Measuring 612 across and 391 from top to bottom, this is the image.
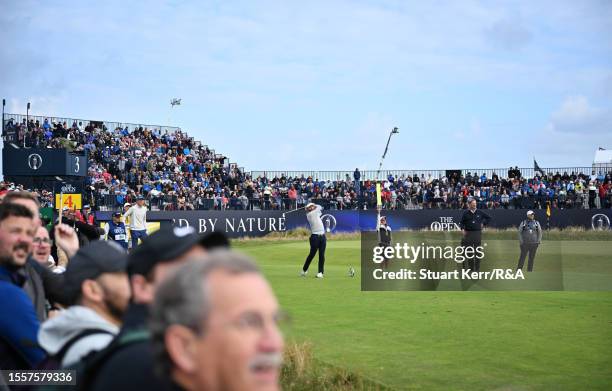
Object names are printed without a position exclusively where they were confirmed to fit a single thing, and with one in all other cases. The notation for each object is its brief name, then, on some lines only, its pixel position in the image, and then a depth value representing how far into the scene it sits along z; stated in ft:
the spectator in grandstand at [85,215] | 70.64
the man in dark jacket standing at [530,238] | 79.15
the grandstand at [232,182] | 153.28
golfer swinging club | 74.84
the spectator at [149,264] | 9.28
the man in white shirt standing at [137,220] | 89.81
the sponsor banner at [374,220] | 155.43
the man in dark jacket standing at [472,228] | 69.92
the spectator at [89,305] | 11.29
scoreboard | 109.50
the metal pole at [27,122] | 152.37
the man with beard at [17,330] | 14.66
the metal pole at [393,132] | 152.85
